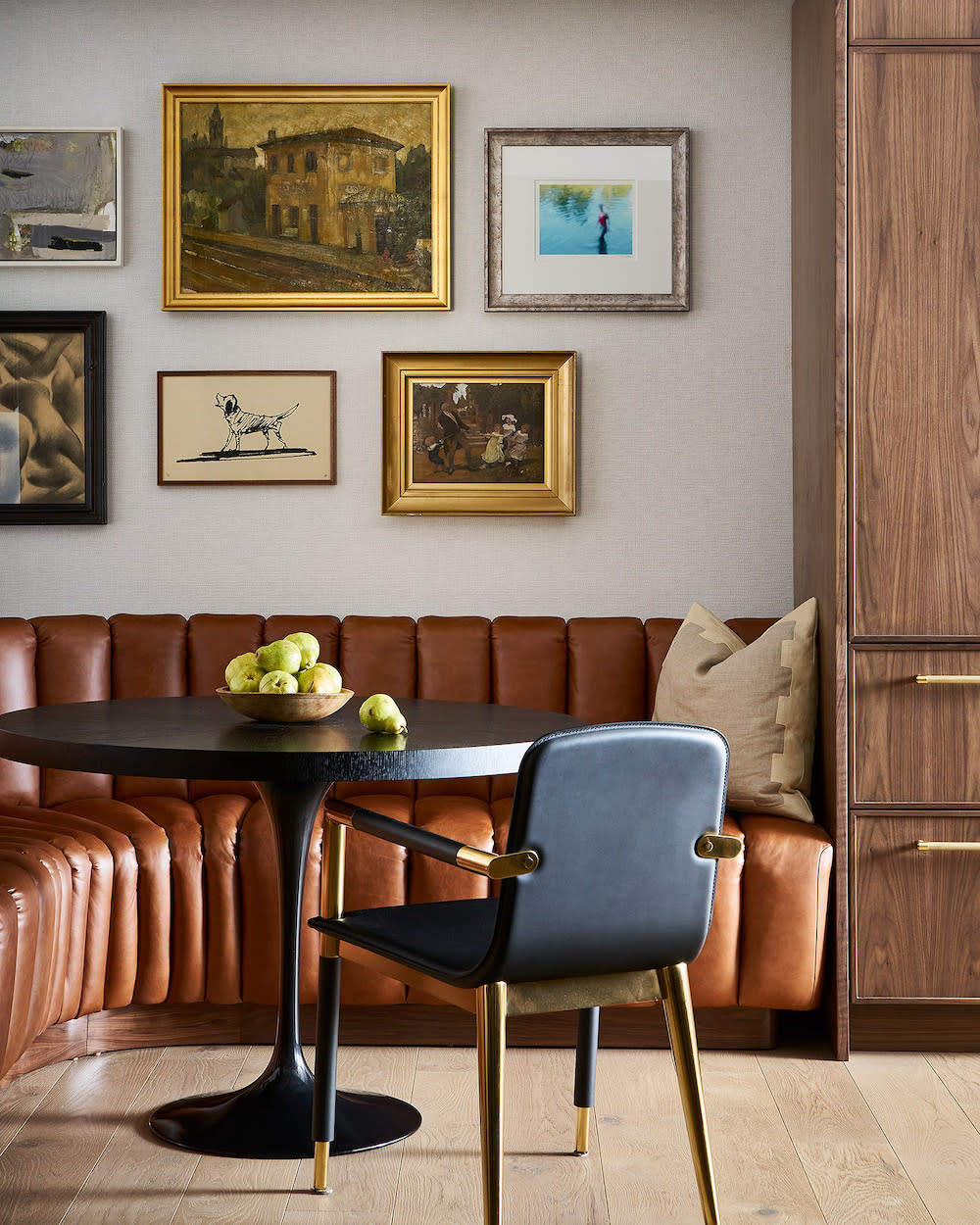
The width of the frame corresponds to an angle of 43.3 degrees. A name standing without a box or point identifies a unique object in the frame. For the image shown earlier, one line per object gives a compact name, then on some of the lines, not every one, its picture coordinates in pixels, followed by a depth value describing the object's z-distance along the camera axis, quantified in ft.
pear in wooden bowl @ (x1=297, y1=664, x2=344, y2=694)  7.30
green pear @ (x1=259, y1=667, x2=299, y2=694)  7.17
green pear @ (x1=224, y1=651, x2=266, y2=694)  7.27
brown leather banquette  8.48
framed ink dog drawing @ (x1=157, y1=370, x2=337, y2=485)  11.81
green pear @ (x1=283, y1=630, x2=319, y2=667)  7.54
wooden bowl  7.18
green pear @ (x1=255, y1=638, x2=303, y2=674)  7.31
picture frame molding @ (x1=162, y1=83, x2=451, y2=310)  11.71
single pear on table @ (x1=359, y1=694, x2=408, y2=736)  6.88
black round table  6.22
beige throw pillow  9.71
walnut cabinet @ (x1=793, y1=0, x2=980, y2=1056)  9.36
